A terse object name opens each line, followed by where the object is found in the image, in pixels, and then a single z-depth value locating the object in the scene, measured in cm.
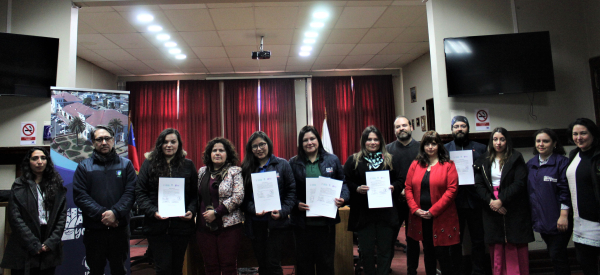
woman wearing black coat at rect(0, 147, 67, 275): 239
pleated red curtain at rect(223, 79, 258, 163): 800
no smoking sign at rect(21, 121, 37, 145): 349
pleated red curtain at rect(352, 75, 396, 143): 812
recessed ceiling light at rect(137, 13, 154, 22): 454
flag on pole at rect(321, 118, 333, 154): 759
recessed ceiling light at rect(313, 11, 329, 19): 463
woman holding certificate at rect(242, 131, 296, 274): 249
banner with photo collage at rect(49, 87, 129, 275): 317
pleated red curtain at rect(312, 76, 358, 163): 799
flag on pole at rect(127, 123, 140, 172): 596
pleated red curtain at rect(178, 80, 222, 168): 789
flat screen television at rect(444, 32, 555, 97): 362
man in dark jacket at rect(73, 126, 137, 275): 245
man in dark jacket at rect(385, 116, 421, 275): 283
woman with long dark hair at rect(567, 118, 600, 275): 236
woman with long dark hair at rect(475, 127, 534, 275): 269
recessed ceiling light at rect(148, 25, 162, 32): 494
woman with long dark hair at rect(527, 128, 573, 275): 254
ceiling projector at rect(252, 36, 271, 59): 554
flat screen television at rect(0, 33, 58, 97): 330
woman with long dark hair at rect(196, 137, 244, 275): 247
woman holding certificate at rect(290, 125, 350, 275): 253
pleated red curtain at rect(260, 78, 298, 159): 796
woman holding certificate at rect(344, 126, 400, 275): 254
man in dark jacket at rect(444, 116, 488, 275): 291
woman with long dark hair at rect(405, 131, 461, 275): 253
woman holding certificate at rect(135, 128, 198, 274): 245
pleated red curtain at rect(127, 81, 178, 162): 788
